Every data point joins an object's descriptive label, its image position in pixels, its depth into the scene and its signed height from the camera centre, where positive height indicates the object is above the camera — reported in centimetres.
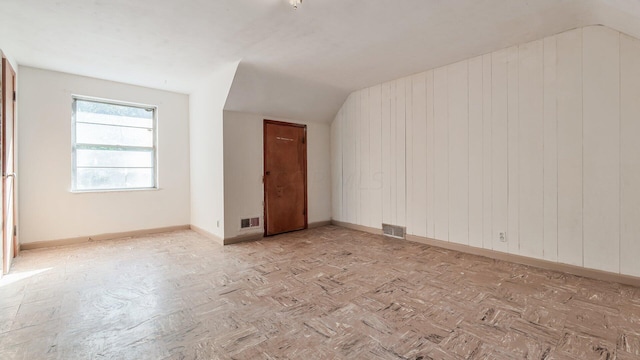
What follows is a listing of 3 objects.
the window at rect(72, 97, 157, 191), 429 +60
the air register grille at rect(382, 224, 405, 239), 435 -85
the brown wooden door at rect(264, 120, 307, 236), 469 +4
